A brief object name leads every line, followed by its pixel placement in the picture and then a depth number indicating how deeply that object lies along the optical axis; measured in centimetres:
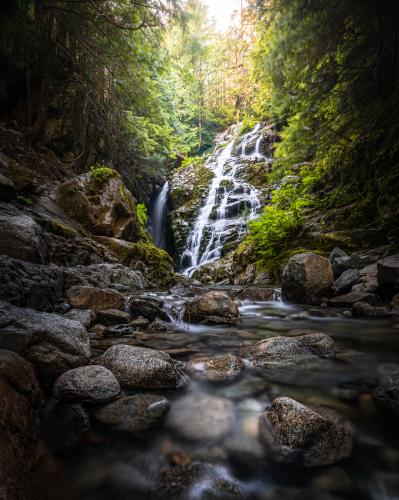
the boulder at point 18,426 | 129
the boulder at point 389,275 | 512
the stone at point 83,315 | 392
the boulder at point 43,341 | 227
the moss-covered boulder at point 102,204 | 961
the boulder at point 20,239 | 476
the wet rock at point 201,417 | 196
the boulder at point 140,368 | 243
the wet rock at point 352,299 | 538
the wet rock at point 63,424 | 176
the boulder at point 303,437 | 165
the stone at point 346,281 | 619
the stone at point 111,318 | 434
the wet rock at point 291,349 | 305
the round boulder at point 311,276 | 631
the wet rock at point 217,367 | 275
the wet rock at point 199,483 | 143
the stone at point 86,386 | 212
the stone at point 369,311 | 489
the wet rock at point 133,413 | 195
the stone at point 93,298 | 458
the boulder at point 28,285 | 343
